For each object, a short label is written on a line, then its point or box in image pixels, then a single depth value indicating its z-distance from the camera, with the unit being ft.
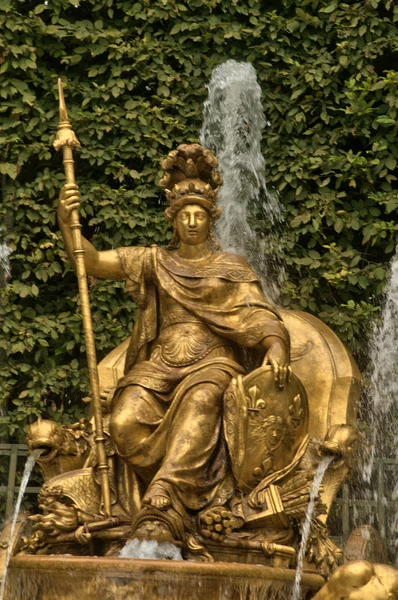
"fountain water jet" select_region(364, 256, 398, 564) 67.21
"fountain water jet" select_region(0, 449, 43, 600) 54.44
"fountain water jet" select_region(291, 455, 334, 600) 51.01
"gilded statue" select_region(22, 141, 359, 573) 52.26
